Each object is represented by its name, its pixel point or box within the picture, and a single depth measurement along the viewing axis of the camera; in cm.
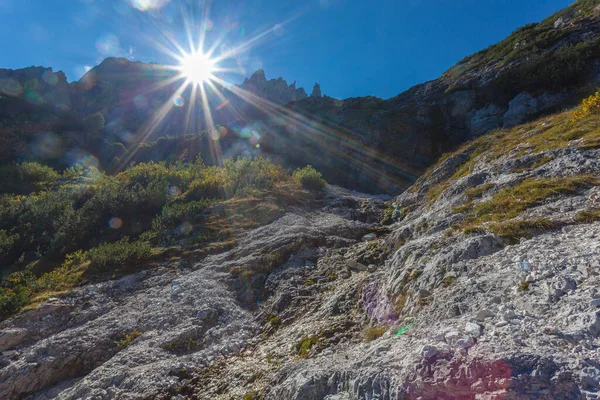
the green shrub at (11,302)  1309
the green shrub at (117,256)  1766
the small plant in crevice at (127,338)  1166
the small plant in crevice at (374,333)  744
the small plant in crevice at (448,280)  746
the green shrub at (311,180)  3454
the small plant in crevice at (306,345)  871
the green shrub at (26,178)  3897
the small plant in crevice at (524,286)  585
